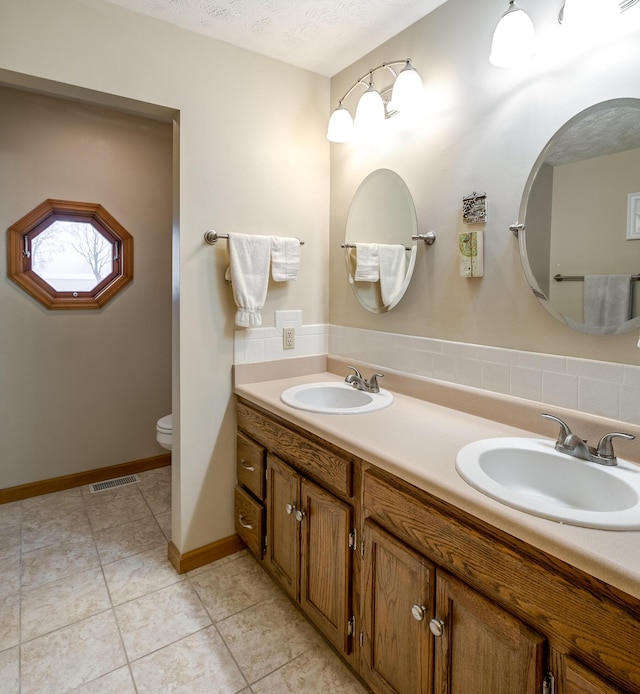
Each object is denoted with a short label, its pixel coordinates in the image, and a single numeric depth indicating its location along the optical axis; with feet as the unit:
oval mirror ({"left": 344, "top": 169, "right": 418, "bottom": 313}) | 5.91
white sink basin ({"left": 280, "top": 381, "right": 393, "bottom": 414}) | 5.67
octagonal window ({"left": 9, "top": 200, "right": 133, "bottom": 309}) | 8.11
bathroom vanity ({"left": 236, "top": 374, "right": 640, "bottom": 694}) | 2.47
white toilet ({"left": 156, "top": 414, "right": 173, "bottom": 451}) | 8.08
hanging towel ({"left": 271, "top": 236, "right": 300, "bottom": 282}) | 6.58
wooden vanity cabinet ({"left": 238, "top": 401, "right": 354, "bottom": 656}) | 4.49
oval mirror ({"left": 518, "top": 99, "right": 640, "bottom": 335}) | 3.76
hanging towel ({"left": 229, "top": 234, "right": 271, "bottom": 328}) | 6.19
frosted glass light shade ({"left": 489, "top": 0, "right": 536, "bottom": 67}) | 4.15
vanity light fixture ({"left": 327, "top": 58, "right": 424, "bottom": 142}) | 5.41
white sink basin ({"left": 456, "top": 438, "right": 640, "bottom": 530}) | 2.74
